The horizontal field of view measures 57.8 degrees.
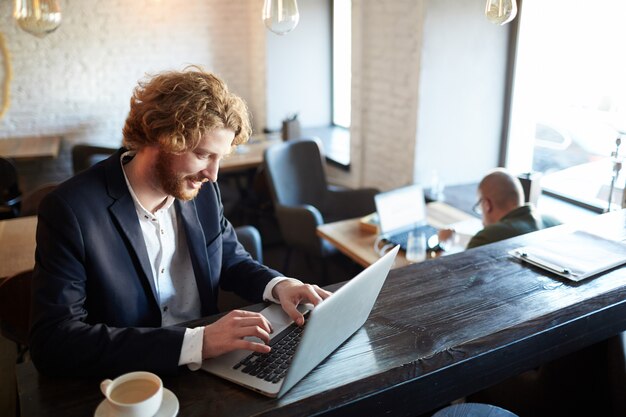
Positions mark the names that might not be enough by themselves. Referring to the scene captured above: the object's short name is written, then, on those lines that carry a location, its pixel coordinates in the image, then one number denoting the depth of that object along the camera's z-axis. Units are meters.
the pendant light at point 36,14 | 2.34
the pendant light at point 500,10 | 1.72
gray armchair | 3.40
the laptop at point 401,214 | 2.76
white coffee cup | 0.94
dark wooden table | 1.06
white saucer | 0.99
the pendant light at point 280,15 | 1.79
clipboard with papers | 1.49
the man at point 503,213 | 2.26
